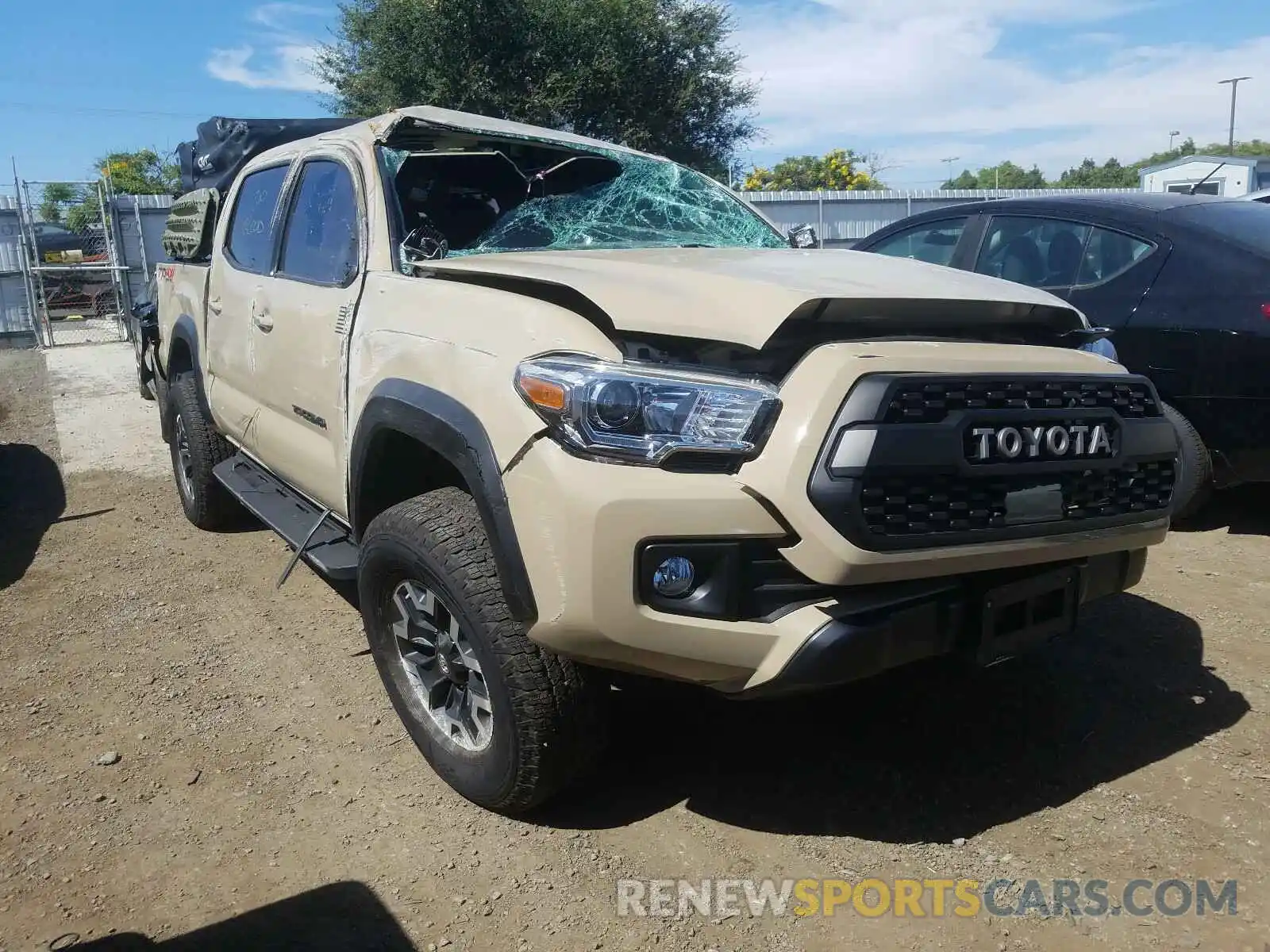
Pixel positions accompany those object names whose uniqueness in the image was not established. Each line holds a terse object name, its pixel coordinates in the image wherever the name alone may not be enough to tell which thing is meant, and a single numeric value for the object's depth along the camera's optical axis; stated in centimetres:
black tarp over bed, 890
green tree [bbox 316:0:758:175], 2039
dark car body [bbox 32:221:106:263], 1783
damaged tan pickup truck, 229
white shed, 2412
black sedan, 464
